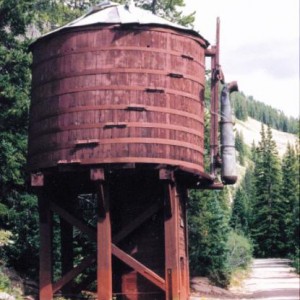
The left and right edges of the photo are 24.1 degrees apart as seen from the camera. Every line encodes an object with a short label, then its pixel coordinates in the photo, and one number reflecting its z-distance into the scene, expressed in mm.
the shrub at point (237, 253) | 37212
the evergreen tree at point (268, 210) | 65188
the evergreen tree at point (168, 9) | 32344
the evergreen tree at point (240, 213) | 74238
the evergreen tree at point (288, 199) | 56819
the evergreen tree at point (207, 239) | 30547
